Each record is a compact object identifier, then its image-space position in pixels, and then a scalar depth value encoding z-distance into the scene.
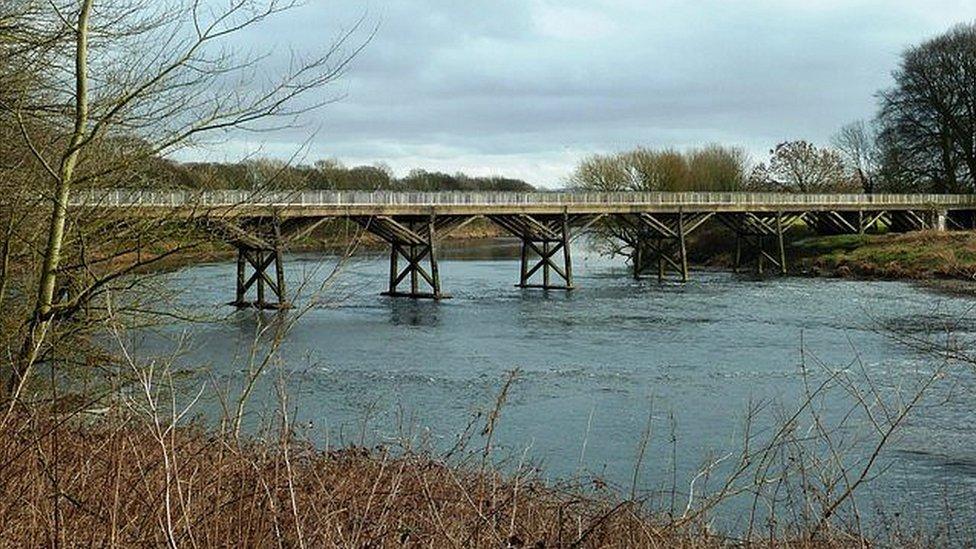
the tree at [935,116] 59.06
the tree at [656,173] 70.06
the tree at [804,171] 73.88
